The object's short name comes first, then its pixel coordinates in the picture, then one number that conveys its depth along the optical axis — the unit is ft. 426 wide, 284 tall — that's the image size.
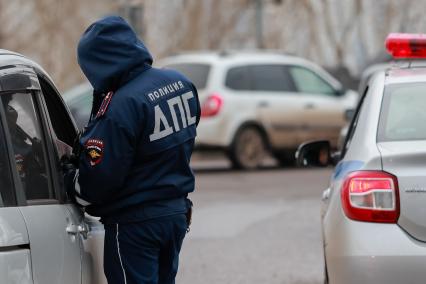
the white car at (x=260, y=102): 110.85
